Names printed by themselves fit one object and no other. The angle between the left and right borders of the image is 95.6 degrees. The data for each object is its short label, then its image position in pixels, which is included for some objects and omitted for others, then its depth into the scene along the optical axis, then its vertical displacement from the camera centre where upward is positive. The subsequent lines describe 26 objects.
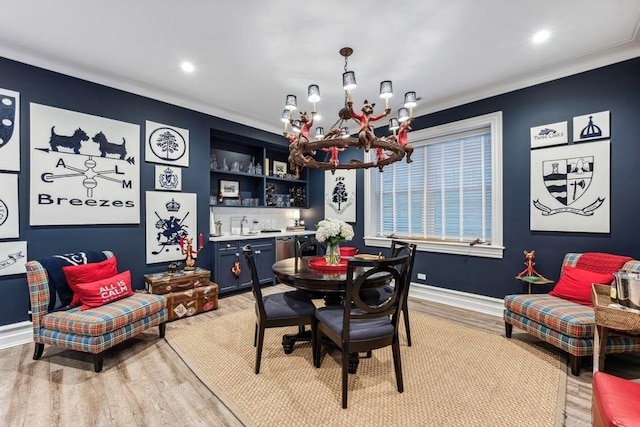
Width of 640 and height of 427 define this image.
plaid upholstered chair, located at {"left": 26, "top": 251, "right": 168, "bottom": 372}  2.33 -0.85
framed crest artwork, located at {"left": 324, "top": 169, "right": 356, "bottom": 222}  5.33 +0.36
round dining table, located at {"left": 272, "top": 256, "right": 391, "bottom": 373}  2.26 -0.53
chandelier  2.27 +0.65
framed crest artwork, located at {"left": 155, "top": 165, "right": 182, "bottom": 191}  3.85 +0.49
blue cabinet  4.31 -0.76
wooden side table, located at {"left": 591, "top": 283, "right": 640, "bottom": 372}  1.54 -0.59
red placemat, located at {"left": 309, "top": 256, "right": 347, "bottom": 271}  2.71 -0.50
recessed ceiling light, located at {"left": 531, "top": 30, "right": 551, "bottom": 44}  2.58 +1.61
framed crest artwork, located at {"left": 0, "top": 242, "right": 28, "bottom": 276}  2.78 -0.42
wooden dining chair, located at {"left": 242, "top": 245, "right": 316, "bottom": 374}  2.30 -0.81
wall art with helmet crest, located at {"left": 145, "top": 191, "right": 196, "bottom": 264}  3.76 -0.13
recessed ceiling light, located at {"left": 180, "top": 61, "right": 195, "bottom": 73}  3.10 +1.61
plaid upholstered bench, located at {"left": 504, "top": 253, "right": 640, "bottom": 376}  2.23 -0.92
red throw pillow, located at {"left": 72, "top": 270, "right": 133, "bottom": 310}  2.56 -0.70
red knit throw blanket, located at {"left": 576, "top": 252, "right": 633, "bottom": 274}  2.67 -0.46
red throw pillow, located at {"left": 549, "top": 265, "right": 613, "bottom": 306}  2.59 -0.65
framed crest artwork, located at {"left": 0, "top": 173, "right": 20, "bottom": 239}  2.77 +0.07
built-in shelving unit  4.98 +0.68
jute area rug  1.82 -1.26
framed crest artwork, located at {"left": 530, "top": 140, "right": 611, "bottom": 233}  2.99 +0.28
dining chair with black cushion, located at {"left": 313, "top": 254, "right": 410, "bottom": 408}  1.92 -0.79
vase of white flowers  2.73 -0.20
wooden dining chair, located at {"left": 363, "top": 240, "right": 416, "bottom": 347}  2.70 -0.79
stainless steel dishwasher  5.16 -0.60
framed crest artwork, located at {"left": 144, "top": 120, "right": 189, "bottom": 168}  3.76 +0.94
